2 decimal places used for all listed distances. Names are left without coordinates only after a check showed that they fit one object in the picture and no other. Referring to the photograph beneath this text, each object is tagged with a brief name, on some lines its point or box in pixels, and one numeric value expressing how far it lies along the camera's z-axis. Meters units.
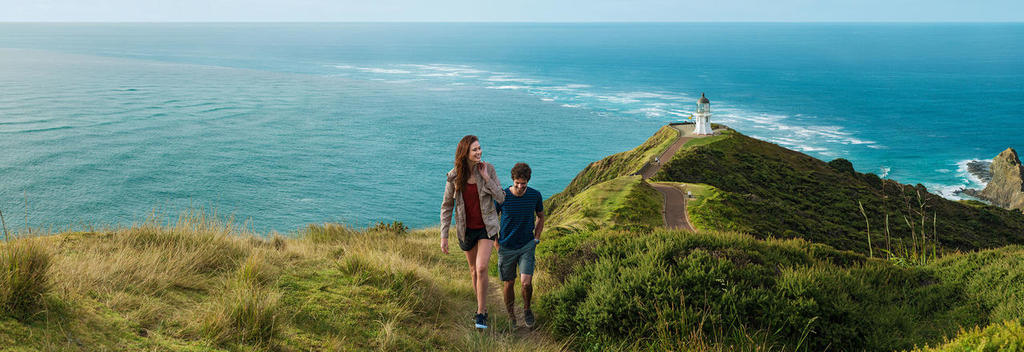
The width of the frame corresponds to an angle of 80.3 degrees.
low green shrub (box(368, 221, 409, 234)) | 13.47
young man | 6.50
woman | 6.27
